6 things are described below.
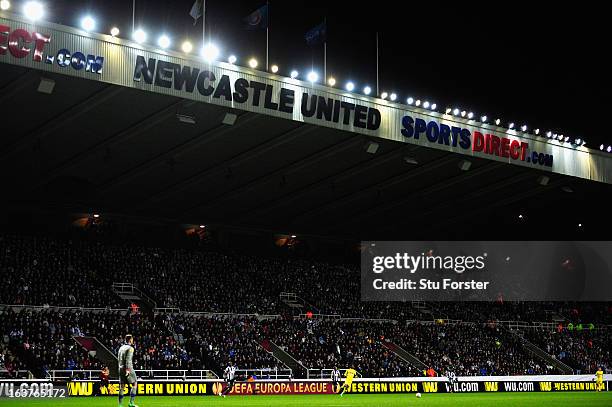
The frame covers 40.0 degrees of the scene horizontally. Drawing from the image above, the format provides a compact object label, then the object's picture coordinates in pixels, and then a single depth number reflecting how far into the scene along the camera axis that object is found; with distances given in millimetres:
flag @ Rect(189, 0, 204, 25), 38438
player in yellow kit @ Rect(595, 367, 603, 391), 57062
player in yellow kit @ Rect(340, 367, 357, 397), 42750
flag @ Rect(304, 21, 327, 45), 42312
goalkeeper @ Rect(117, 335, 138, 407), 21434
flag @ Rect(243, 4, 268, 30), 39594
